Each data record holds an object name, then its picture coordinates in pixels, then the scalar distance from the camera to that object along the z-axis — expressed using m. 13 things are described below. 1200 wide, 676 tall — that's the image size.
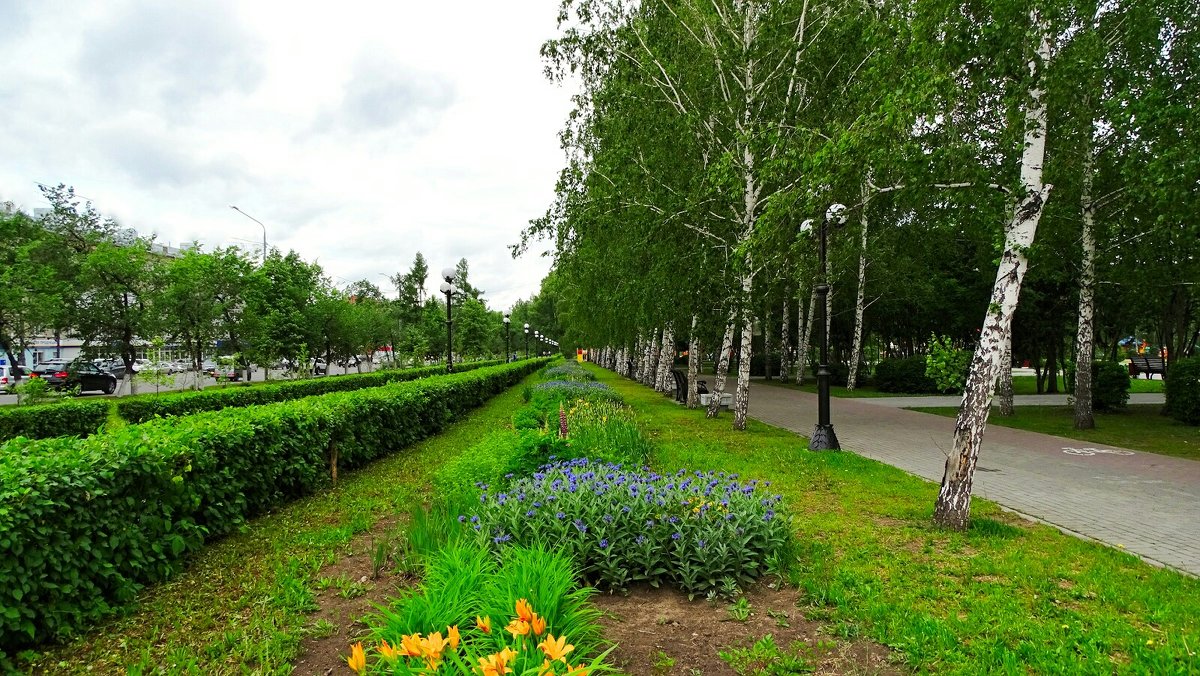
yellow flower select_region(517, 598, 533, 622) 1.98
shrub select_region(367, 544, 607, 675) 2.29
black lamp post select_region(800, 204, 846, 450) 9.25
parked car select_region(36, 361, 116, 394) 23.27
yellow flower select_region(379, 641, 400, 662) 1.88
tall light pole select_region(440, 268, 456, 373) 18.89
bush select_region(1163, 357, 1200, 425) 12.52
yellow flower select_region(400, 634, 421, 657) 1.73
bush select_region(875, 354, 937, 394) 23.22
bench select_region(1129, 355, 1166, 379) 31.69
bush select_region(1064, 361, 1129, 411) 15.55
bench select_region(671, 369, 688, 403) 18.12
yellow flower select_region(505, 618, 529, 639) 1.89
